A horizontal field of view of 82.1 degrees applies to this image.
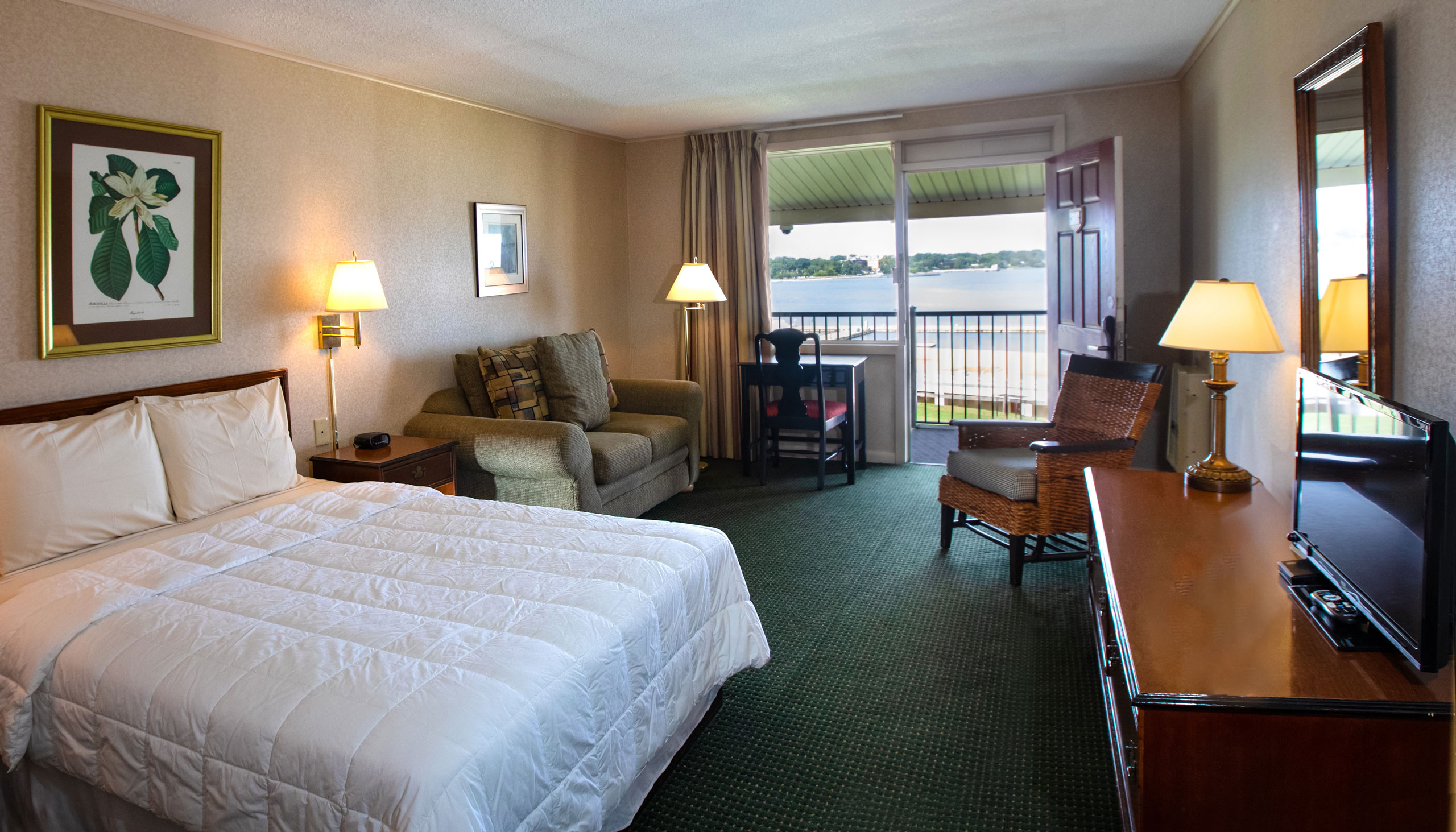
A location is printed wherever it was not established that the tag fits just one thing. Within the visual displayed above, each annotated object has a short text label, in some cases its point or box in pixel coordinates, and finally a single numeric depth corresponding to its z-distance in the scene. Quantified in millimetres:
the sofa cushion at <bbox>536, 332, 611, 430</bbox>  4688
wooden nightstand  3555
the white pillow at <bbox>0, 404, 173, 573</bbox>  2428
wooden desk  5262
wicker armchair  3408
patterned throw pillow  4484
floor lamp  5461
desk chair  5102
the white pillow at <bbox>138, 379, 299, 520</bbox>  2891
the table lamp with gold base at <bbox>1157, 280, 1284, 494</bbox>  2508
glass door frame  5199
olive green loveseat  3936
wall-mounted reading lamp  3652
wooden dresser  1289
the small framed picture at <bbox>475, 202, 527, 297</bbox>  4816
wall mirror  1912
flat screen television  1247
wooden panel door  4359
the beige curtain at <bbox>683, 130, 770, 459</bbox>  5805
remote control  1538
